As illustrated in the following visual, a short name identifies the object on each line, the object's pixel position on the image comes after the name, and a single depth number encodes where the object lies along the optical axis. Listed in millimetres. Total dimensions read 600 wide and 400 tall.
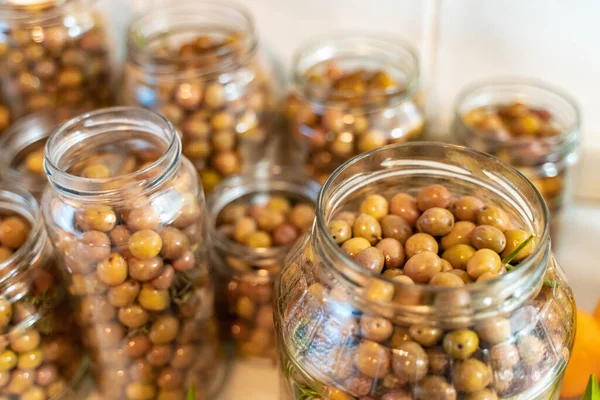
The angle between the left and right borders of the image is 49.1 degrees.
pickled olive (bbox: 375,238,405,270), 485
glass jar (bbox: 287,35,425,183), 727
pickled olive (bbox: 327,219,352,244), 498
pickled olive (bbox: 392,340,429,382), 424
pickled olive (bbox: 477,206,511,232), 502
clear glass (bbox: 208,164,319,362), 672
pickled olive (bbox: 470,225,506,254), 479
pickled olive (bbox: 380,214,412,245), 512
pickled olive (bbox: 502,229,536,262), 478
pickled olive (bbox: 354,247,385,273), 461
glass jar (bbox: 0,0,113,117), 754
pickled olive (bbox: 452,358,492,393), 423
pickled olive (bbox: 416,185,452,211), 527
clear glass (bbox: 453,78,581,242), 717
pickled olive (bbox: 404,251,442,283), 457
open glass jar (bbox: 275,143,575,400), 421
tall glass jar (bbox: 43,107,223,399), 542
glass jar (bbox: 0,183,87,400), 583
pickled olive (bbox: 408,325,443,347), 421
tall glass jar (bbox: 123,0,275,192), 736
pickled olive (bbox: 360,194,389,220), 529
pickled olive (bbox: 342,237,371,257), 479
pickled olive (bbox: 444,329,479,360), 420
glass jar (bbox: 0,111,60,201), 749
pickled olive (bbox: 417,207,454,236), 505
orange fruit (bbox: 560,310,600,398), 589
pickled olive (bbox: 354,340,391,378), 428
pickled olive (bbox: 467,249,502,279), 452
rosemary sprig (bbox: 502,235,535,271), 465
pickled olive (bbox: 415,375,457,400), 428
